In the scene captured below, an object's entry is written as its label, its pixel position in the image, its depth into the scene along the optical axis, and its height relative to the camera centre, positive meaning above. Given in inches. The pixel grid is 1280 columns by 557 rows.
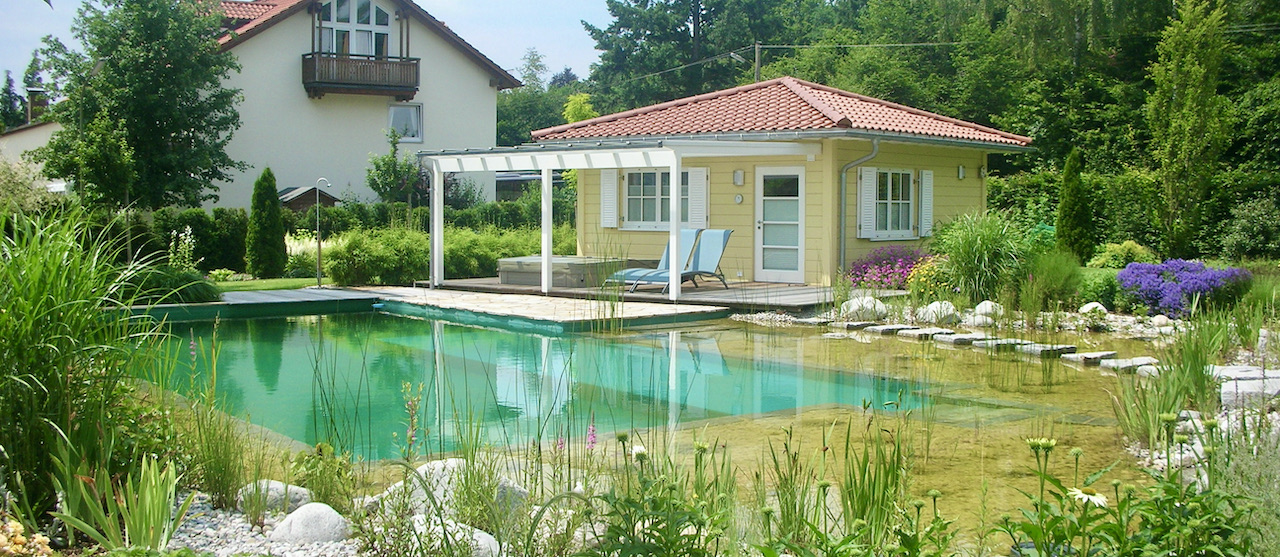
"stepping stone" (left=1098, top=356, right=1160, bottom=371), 341.7 -32.7
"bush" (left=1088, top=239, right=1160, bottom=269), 631.8 +0.8
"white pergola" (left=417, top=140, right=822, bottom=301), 531.5 +48.8
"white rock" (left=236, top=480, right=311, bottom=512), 170.7 -38.0
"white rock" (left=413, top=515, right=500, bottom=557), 145.9 -37.7
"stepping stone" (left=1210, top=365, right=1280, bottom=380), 264.7 -27.7
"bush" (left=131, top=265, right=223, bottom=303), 518.7 -16.3
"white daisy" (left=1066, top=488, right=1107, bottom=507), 125.6 -27.6
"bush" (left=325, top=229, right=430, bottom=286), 656.4 -3.7
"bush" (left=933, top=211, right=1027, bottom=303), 499.5 +0.3
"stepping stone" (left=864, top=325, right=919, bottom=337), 445.1 -29.2
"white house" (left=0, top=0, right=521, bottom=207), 1061.8 +162.1
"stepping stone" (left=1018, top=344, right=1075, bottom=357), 370.3 -31.1
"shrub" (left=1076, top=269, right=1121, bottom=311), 498.3 -14.5
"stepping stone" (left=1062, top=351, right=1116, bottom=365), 367.9 -32.8
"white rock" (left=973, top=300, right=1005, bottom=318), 452.9 -21.6
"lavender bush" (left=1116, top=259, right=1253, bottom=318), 457.1 -11.0
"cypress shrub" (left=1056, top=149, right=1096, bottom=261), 621.9 +21.5
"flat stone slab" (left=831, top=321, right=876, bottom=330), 461.4 -28.7
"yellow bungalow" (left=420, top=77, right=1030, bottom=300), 587.5 +45.9
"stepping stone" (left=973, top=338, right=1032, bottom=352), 376.6 -29.6
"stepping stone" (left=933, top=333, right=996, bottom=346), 414.6 -30.5
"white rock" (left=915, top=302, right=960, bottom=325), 466.0 -23.9
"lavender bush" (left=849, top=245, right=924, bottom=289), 562.5 -5.8
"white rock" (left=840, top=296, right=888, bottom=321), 474.6 -22.9
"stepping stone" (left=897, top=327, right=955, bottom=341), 429.7 -29.7
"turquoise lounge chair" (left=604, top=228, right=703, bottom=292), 561.6 -2.8
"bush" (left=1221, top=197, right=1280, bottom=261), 780.0 +16.7
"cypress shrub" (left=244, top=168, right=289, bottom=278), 773.9 +13.1
